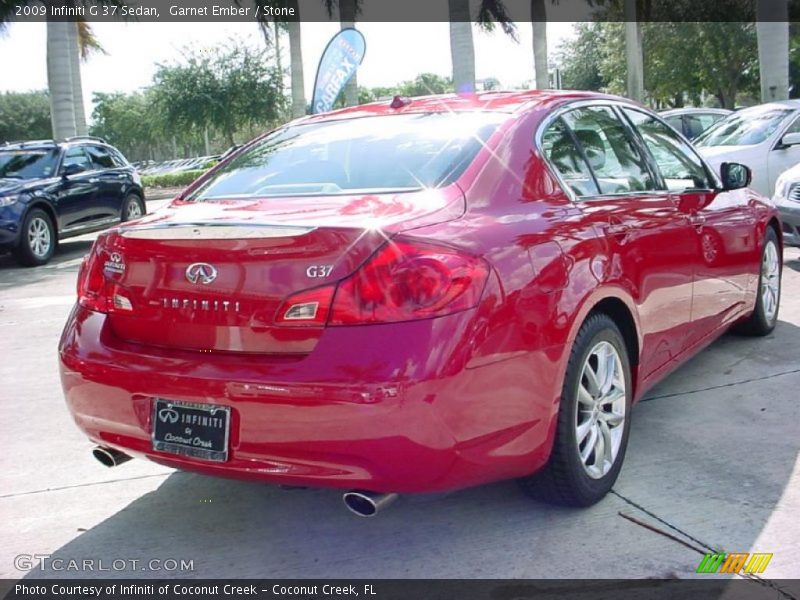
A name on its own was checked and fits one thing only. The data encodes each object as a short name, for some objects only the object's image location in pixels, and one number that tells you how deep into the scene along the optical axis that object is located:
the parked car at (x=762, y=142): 10.36
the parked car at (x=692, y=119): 15.88
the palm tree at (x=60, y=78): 17.91
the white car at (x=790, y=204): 7.85
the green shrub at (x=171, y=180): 36.92
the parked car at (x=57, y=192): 11.28
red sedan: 2.70
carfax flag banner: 12.48
